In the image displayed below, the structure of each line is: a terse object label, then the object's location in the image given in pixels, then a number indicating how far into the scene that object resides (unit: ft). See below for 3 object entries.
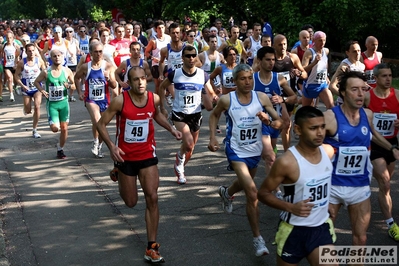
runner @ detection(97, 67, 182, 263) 21.12
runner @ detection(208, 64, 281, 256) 21.20
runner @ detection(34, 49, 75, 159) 35.22
